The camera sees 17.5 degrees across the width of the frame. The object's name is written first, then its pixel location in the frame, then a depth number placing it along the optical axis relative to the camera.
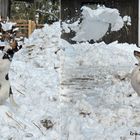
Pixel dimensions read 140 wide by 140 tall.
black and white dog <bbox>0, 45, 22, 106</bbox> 4.40
